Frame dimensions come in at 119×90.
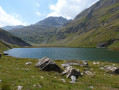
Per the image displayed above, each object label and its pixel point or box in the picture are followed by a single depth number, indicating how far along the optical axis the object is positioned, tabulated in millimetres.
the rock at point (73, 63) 40888
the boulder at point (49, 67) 27009
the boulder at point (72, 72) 23891
